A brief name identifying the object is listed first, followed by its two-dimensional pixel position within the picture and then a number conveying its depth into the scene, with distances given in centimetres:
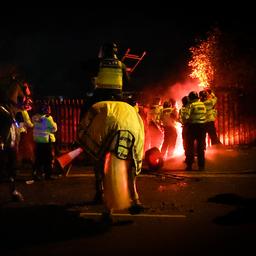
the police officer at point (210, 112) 1131
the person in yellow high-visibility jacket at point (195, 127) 900
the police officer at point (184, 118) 917
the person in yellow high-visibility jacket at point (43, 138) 843
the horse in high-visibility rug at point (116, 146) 478
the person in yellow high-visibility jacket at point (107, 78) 522
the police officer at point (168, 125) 1061
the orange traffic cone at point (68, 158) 536
